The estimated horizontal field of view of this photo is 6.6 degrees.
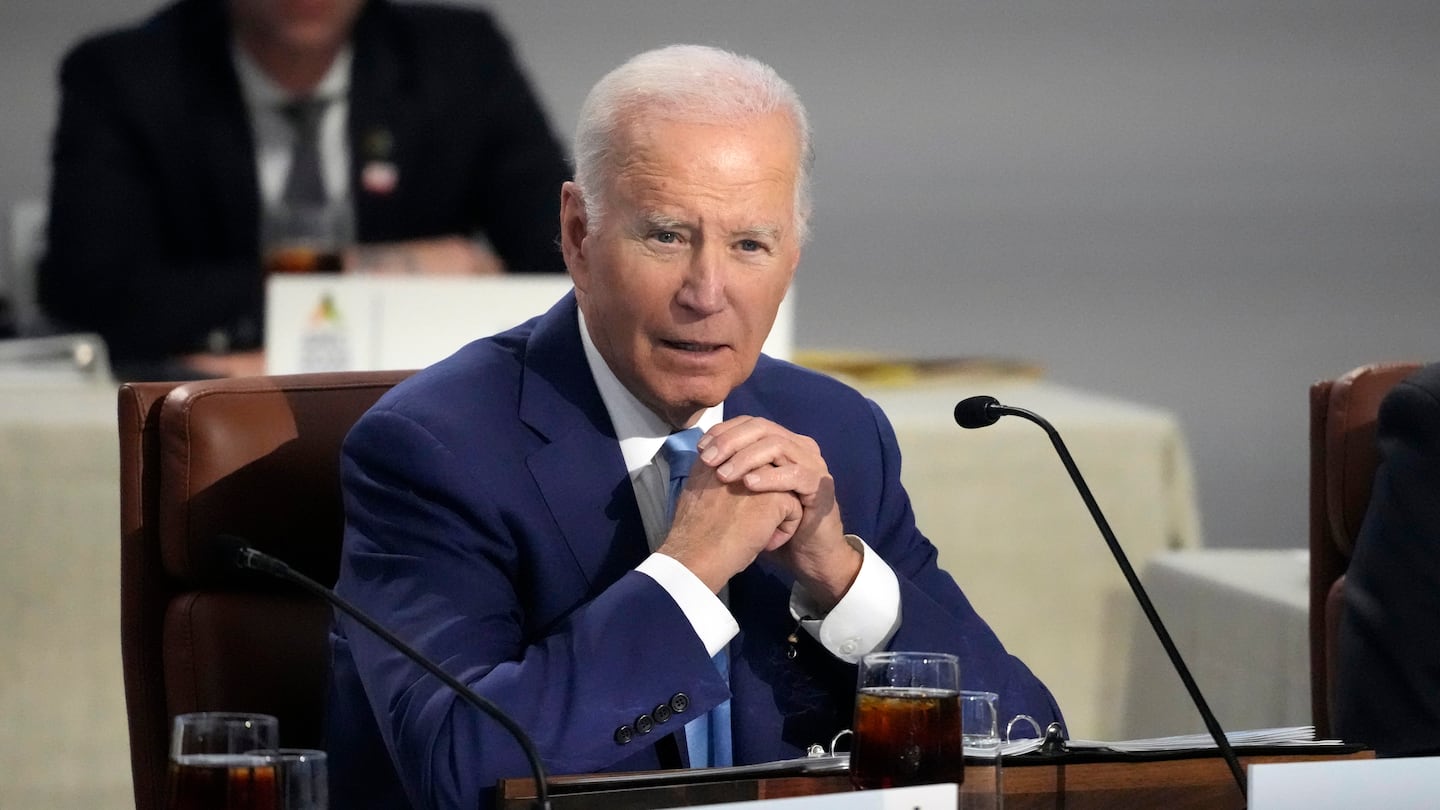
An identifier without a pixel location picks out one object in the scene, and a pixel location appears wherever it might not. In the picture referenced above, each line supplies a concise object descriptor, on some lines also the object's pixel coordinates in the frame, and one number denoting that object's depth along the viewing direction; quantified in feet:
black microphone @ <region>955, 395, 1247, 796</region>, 26.76
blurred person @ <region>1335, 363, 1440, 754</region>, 28.00
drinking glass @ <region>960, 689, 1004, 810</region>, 26.32
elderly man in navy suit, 26.95
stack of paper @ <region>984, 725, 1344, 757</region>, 26.53
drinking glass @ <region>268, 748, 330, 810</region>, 26.09
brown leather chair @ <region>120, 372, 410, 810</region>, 27.44
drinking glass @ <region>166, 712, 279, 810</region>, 26.04
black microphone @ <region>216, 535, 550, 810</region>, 26.18
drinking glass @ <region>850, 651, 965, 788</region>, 26.32
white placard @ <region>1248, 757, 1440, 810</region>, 26.06
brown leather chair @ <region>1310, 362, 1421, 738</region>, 28.38
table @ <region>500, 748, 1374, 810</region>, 26.20
